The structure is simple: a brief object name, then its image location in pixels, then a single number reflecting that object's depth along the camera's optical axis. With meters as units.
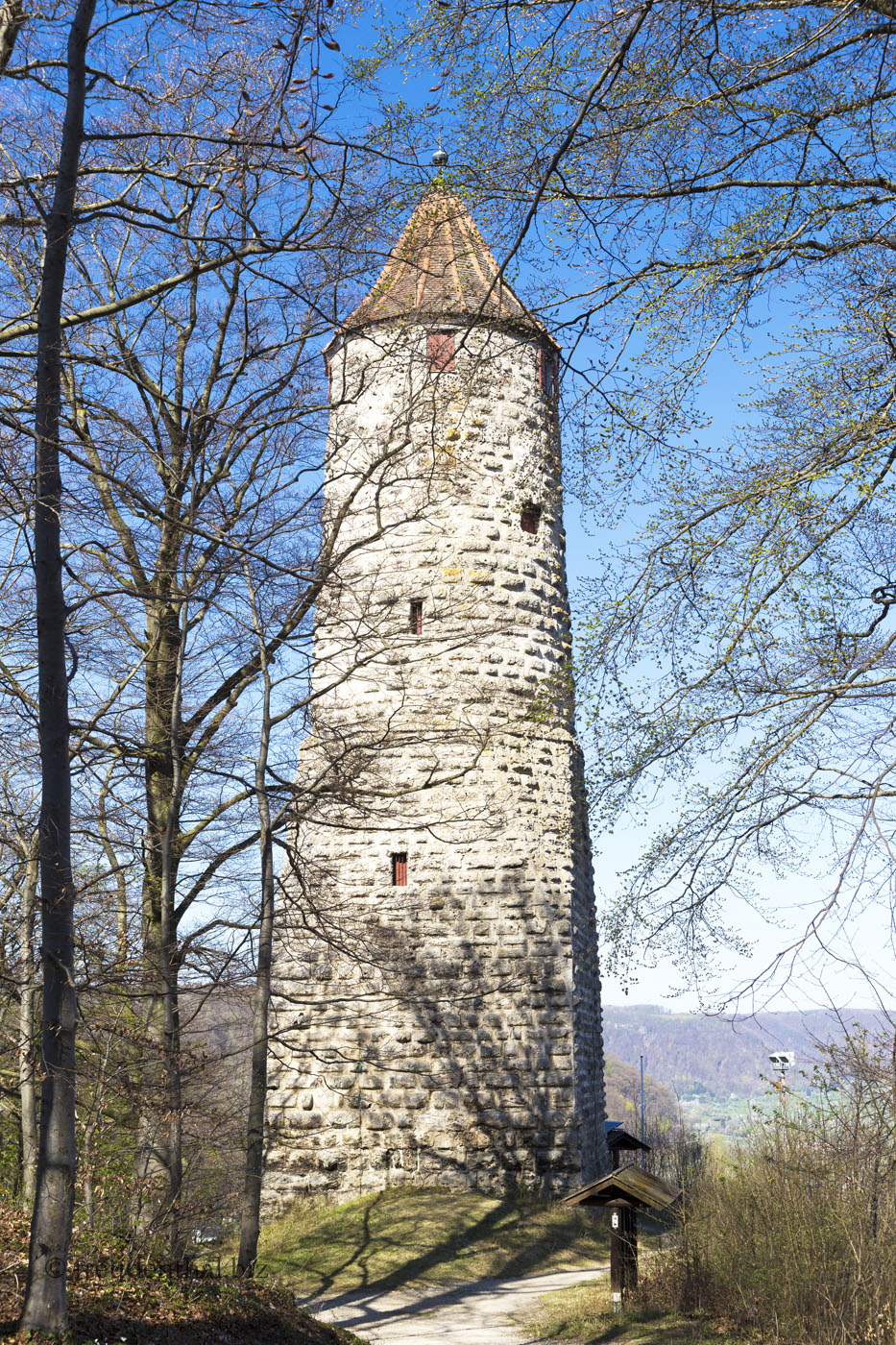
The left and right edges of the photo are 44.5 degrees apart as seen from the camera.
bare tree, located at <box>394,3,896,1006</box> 6.28
